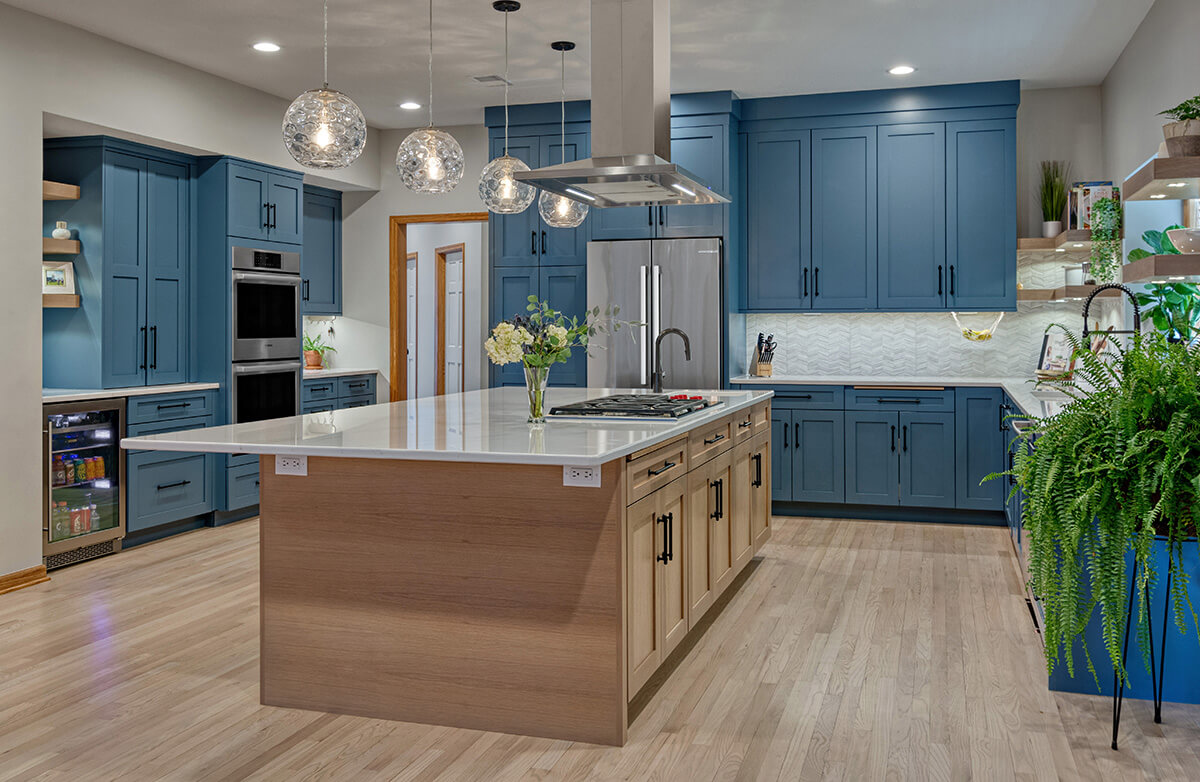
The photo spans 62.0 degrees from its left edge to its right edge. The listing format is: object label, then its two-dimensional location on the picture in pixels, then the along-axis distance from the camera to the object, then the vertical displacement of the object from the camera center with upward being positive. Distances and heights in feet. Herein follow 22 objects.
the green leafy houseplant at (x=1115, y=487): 8.86 -0.95
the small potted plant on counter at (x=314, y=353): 25.79 +0.90
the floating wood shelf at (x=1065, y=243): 19.20 +2.83
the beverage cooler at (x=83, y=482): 16.78 -1.62
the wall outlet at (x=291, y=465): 10.43 -0.81
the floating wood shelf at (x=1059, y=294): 19.27 +1.80
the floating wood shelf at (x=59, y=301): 17.79 +1.58
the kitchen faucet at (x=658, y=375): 14.41 +0.16
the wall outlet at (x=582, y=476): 9.41 -0.86
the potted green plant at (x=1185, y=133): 10.88 +2.75
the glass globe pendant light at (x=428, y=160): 13.14 +3.01
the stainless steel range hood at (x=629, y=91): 13.46 +4.00
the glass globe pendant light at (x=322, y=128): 11.19 +2.94
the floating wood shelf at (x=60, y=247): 17.40 +2.51
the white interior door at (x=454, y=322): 30.68 +2.01
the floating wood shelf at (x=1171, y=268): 10.83 +1.26
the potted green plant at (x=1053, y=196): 21.06 +3.97
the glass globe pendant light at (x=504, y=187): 15.35 +3.09
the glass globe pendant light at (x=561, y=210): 16.03 +2.88
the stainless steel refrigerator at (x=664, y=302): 21.04 +1.78
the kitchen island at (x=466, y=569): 9.51 -1.84
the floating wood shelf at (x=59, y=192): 17.19 +3.45
